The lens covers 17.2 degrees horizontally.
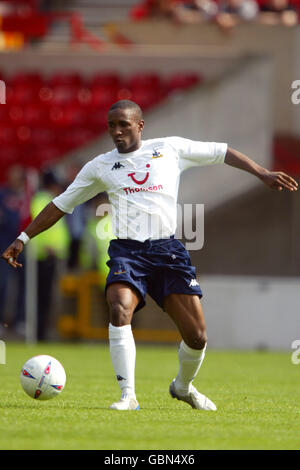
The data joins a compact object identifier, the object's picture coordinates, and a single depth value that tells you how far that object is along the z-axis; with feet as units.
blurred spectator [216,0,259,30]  65.16
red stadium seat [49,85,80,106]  62.18
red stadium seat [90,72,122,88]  62.28
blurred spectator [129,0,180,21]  66.44
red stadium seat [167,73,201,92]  61.00
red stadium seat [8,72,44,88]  62.59
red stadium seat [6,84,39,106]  61.98
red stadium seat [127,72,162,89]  61.77
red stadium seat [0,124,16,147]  60.90
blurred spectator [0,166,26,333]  49.49
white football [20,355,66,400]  21.80
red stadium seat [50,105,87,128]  61.57
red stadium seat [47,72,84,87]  62.49
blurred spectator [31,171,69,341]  49.42
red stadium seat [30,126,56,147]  61.57
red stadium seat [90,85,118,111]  61.57
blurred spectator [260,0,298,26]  66.44
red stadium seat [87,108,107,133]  61.26
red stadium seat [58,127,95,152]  61.57
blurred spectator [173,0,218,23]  65.92
